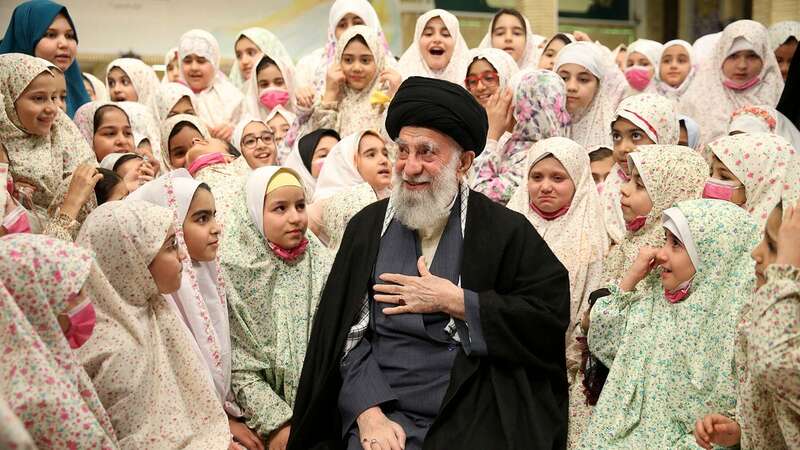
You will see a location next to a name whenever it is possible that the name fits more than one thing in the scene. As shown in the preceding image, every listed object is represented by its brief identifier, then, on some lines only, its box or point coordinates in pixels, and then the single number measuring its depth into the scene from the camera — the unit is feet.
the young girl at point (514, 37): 23.84
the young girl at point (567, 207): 14.65
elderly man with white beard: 11.30
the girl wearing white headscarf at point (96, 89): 25.29
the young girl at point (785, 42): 24.62
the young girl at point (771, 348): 8.83
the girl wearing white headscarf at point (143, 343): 10.52
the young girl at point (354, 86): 20.47
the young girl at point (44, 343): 8.25
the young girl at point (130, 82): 23.86
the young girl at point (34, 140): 14.60
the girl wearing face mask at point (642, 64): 26.66
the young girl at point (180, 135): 19.65
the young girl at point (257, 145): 19.65
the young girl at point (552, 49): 23.15
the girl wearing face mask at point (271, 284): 13.80
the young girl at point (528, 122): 17.21
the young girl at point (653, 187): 13.76
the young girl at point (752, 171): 13.62
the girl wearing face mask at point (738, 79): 22.47
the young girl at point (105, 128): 18.06
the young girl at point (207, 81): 24.04
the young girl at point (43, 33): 18.47
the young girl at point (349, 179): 16.24
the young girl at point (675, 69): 26.12
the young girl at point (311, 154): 19.43
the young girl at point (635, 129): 16.62
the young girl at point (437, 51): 22.59
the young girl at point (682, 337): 11.10
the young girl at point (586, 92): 19.89
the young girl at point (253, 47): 25.55
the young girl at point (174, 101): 21.81
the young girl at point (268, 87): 24.35
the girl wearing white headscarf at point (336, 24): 22.80
